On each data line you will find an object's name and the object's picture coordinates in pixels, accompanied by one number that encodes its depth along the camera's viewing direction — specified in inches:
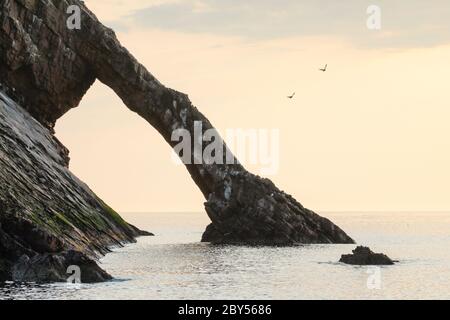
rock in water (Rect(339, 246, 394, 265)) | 3747.5
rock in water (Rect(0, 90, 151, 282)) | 2687.0
